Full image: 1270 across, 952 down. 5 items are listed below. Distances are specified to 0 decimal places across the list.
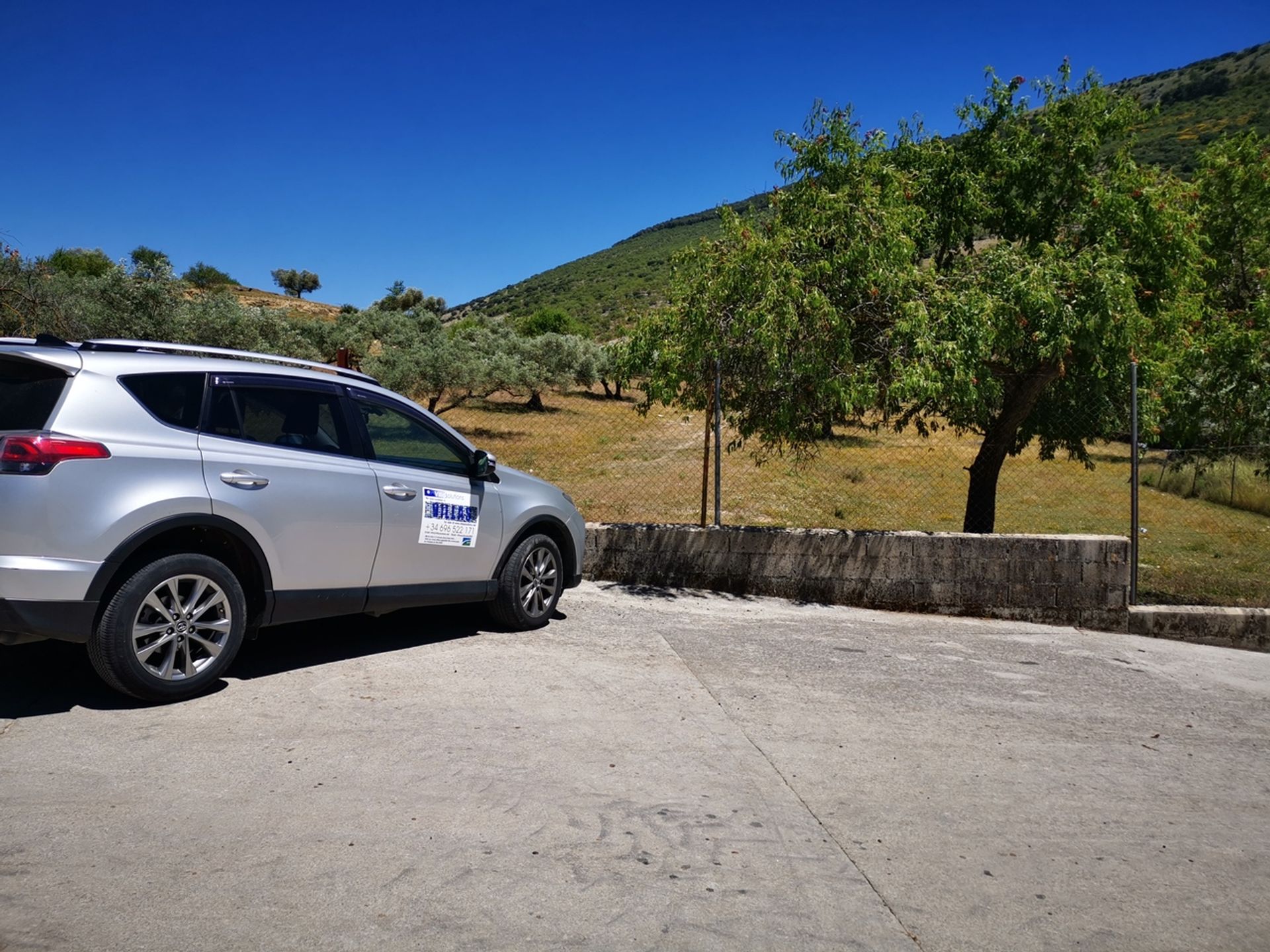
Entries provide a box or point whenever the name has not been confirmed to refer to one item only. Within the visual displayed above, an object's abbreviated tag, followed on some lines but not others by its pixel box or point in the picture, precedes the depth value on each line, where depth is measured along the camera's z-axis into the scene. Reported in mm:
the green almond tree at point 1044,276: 9211
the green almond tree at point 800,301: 8859
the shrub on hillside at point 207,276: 46344
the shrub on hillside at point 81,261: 34875
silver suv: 4680
